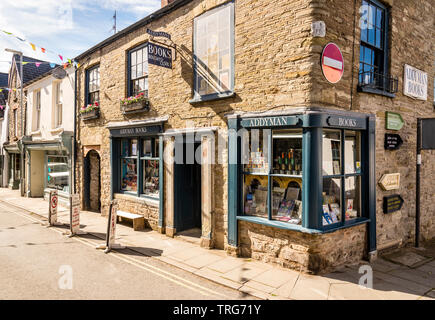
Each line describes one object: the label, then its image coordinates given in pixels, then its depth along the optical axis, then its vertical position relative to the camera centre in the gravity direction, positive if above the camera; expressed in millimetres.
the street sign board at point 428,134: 7988 +662
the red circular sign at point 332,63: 6008 +1997
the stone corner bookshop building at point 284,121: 6074 +884
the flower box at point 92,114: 12058 +1752
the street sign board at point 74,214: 9039 -1823
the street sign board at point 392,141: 7477 +426
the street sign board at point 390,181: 7309 -611
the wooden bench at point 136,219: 9697 -2112
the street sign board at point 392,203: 7426 -1184
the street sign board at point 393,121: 7492 +973
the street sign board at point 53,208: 10189 -1838
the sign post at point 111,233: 7652 -2021
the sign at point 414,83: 8062 +2151
